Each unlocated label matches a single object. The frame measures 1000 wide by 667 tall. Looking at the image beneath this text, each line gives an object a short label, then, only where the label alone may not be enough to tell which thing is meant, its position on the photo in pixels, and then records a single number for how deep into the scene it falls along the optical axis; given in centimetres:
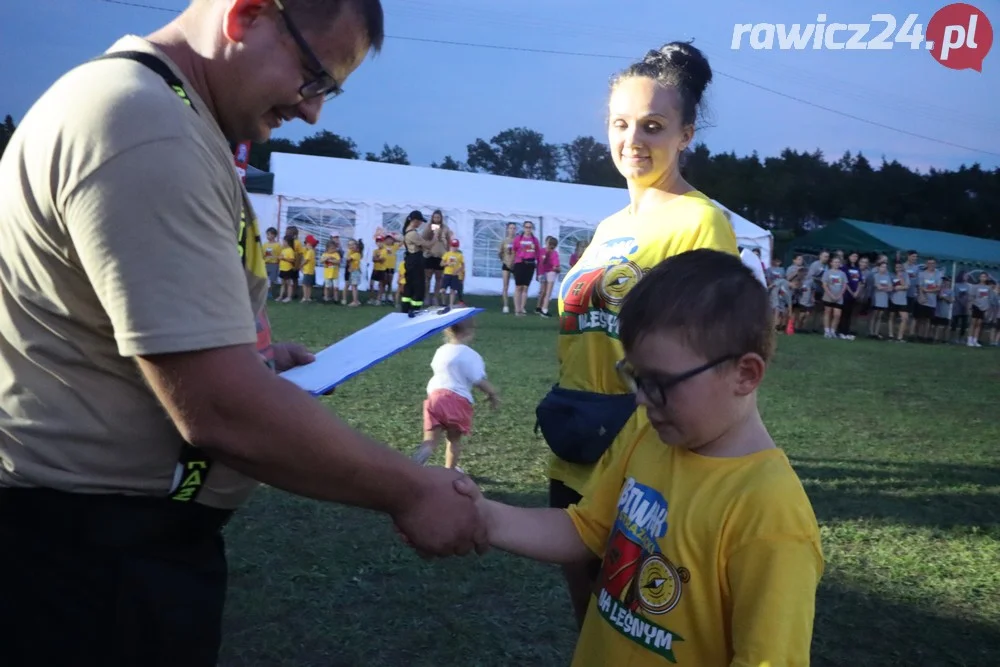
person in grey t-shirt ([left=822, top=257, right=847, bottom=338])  1966
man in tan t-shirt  129
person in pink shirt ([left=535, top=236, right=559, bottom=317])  2059
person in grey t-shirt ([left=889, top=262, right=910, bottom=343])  2078
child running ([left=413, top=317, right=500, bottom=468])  571
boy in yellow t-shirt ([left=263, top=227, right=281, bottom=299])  1967
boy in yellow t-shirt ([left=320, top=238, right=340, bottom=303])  2009
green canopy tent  2753
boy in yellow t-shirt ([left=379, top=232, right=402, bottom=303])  2038
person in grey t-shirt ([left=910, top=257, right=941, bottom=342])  2139
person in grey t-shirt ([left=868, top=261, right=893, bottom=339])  2086
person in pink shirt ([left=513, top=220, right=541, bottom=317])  1948
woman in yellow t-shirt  257
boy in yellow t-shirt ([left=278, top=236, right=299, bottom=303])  1944
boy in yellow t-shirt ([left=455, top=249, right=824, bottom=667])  150
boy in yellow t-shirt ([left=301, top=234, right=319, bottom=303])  1984
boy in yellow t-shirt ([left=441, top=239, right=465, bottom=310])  1925
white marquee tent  2212
